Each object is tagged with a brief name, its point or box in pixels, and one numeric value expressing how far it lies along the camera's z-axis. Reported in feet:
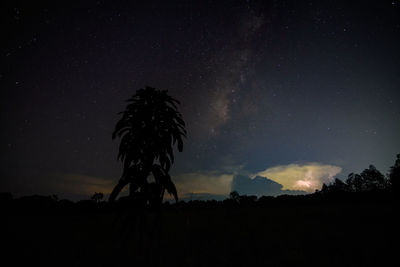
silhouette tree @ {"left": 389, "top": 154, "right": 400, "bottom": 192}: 128.82
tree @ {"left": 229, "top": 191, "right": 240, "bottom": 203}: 372.42
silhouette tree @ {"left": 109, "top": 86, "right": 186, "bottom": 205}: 15.07
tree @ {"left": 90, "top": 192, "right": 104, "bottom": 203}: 349.61
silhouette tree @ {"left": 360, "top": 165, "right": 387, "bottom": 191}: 268.56
